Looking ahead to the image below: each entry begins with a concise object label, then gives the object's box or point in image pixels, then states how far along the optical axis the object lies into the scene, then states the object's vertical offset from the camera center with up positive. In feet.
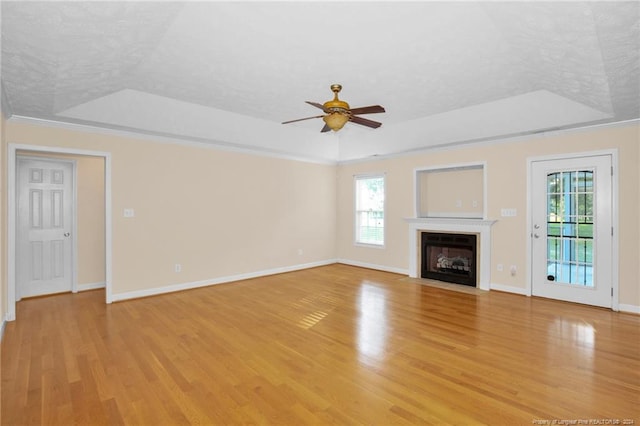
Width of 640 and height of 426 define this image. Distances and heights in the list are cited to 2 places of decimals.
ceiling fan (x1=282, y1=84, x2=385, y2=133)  10.51 +3.40
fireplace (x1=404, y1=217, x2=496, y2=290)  17.93 -1.13
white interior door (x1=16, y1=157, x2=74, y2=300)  16.16 -0.69
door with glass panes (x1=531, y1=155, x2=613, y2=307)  14.44 -0.83
